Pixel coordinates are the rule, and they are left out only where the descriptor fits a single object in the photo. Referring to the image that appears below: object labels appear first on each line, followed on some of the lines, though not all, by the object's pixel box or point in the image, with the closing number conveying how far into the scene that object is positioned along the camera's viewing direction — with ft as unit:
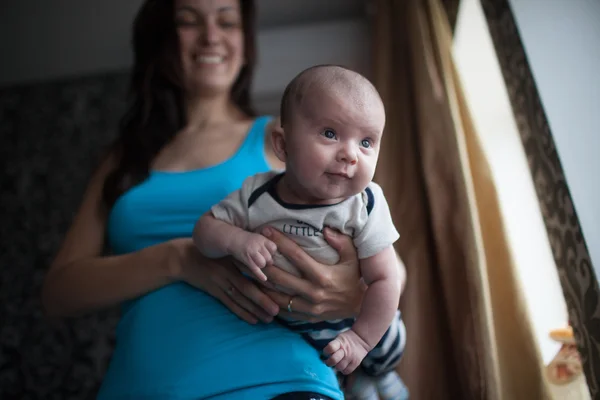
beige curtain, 2.78
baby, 1.89
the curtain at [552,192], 2.19
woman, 2.26
